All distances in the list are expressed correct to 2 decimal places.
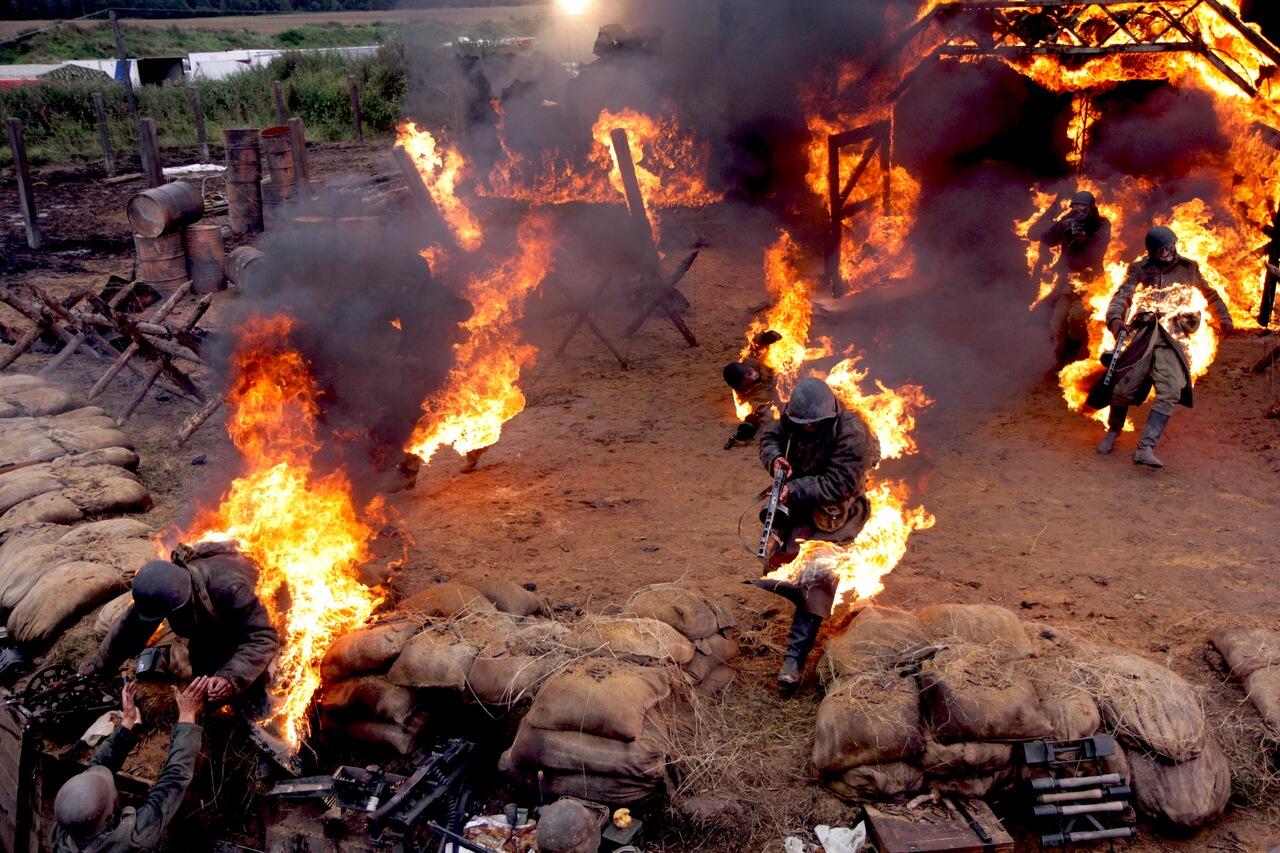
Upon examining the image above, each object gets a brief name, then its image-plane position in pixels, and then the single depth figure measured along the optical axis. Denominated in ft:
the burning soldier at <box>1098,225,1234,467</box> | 27.94
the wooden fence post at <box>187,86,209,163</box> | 74.80
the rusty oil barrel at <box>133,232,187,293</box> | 44.68
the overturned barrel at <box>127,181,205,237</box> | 43.11
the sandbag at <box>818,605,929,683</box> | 17.42
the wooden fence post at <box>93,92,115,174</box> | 68.33
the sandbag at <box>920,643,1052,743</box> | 15.56
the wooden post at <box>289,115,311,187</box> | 50.44
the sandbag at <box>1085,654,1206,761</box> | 15.61
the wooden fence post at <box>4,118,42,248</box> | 53.57
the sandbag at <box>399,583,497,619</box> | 19.63
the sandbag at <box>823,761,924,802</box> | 15.65
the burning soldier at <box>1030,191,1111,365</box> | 34.09
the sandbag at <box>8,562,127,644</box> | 21.40
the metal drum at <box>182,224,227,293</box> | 45.83
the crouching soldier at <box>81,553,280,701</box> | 16.98
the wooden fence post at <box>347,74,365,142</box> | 83.41
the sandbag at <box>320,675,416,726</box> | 17.75
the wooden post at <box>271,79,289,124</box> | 66.69
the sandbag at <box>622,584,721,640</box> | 19.31
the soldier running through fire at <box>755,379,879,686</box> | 19.33
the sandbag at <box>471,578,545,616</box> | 20.58
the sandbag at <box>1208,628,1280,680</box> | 17.76
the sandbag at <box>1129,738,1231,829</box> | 15.30
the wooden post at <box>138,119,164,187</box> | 53.42
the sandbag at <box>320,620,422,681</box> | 18.35
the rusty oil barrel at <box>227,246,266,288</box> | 42.53
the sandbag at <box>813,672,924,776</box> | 15.66
